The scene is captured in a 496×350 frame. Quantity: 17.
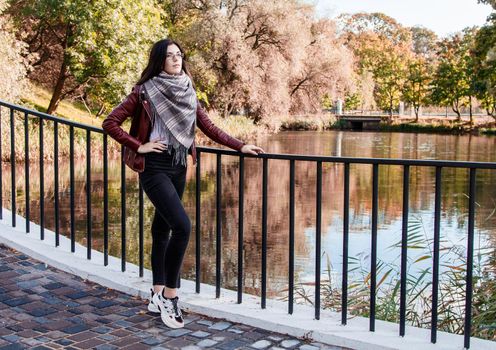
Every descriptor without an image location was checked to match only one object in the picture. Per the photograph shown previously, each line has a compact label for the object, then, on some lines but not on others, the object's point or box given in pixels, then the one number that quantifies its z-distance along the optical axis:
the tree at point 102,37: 20.00
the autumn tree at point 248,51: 29.55
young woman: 3.50
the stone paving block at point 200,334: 3.44
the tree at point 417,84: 55.19
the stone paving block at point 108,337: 3.33
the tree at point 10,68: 17.28
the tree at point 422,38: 86.95
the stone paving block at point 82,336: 3.31
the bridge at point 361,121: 51.78
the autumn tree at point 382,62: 59.19
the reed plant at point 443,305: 4.96
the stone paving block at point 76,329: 3.42
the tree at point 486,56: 27.53
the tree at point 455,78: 49.12
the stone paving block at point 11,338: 3.24
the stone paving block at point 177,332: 3.43
